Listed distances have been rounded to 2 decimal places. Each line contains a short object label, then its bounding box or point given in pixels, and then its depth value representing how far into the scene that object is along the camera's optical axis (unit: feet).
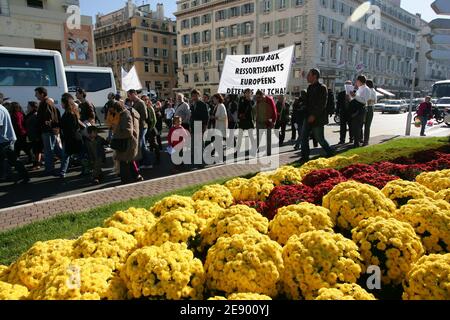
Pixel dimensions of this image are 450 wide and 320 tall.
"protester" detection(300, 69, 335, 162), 26.21
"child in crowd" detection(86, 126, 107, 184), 27.12
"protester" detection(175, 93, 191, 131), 33.19
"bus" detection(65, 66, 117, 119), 66.33
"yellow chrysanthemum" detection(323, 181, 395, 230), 10.49
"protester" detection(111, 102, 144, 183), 24.02
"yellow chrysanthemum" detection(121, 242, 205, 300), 7.20
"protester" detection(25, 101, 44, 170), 31.04
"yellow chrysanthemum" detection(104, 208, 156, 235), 10.92
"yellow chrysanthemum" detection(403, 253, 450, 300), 6.92
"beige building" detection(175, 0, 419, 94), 167.22
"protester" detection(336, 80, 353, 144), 42.98
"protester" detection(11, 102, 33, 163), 31.50
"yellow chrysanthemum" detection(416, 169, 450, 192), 13.75
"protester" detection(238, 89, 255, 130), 36.37
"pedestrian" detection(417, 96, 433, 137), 52.06
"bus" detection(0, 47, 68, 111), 41.24
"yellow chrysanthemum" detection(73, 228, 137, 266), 9.07
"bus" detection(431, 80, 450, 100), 98.43
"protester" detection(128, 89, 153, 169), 30.65
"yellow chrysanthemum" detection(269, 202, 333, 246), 9.74
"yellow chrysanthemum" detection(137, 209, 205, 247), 9.48
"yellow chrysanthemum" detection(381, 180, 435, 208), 11.89
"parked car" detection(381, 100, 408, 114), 123.85
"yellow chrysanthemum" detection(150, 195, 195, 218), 12.13
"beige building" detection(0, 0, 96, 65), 95.30
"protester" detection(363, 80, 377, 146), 39.65
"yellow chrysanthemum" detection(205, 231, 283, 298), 7.52
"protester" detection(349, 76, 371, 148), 37.63
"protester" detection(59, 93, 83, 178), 28.45
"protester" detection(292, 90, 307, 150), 43.60
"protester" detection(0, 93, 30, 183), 25.46
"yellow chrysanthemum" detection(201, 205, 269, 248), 9.55
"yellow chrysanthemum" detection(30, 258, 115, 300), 7.07
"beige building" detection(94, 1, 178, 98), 238.27
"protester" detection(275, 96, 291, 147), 44.50
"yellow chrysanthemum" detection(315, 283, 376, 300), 6.73
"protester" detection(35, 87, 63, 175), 28.53
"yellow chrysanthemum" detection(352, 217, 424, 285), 8.23
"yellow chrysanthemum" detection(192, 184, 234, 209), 13.66
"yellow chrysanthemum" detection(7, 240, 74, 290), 8.58
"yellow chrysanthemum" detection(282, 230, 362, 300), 7.60
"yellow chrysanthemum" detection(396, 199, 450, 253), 9.28
